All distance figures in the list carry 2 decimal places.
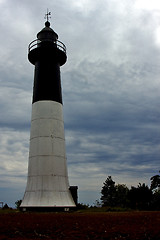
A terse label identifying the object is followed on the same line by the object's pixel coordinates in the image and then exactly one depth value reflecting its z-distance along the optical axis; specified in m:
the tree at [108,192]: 60.34
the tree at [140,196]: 28.28
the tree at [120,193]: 60.85
